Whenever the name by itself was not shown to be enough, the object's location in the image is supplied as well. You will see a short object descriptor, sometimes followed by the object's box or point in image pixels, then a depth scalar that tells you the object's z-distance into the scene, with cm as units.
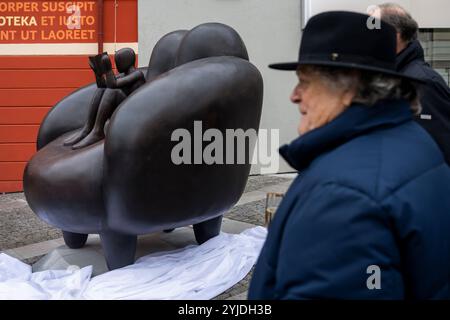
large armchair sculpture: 333
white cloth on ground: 347
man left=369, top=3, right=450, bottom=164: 255
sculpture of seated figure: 386
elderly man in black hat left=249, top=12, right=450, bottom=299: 103
